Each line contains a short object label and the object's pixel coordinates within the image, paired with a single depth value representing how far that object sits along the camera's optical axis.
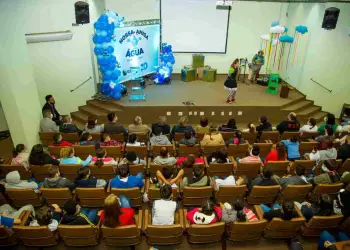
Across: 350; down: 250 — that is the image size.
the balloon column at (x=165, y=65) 9.64
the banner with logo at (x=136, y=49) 8.35
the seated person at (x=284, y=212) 3.55
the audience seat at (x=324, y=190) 4.34
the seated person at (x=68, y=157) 4.74
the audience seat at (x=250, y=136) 6.11
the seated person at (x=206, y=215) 3.56
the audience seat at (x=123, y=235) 3.43
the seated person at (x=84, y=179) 4.16
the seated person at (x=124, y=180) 4.19
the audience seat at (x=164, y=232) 3.47
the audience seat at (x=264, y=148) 5.63
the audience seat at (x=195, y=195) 4.13
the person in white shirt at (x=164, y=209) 3.67
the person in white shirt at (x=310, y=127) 6.12
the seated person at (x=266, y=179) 4.25
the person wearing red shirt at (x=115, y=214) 3.33
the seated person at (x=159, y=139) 5.66
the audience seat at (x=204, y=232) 3.54
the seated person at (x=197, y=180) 4.18
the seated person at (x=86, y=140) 5.42
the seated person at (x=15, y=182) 4.18
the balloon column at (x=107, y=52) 7.25
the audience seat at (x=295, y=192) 4.24
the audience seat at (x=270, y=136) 6.11
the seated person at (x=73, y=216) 3.45
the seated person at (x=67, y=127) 5.98
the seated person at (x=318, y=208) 3.72
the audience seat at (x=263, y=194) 4.22
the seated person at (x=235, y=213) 3.63
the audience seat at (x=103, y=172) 4.64
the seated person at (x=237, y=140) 5.50
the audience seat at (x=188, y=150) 5.42
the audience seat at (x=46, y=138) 6.01
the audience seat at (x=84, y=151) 5.22
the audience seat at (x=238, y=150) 5.49
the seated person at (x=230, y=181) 4.46
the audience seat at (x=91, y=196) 4.09
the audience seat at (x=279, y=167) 4.91
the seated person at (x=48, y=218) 3.42
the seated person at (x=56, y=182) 4.15
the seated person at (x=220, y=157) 4.72
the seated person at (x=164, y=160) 4.76
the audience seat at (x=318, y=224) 3.69
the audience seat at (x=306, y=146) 5.63
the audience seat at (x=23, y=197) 4.10
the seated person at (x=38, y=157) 4.64
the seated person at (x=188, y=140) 5.36
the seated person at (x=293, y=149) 5.42
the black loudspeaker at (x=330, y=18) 6.96
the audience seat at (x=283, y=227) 3.65
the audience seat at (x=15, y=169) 4.59
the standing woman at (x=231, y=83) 8.05
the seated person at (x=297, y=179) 4.37
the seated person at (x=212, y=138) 5.55
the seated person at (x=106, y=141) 5.44
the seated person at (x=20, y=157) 4.81
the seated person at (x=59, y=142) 5.27
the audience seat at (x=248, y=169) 4.84
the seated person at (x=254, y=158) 4.93
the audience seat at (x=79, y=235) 3.42
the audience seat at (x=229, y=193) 4.25
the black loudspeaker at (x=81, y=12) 6.39
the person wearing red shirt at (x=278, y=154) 4.98
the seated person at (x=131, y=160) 4.61
